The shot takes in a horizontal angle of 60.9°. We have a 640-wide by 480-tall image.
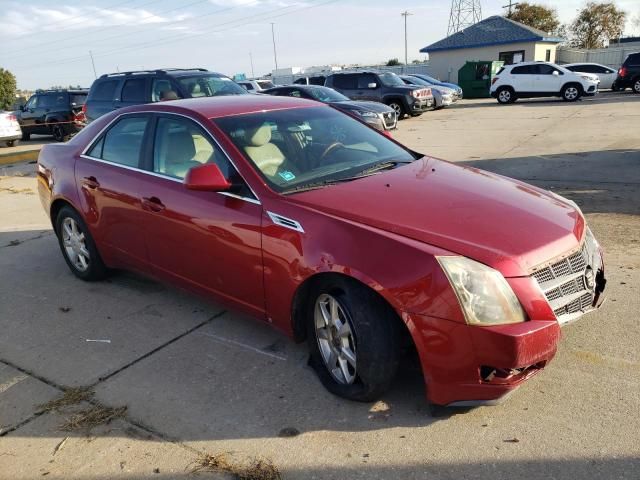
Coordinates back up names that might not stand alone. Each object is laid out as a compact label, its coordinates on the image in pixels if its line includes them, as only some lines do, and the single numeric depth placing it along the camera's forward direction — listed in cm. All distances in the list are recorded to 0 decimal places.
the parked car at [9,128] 1689
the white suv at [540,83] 2292
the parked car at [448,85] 2595
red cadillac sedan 260
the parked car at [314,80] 2564
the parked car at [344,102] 1430
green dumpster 2991
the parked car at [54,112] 1862
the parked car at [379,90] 1950
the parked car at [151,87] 1065
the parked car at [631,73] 2427
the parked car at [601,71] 2791
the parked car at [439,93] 2231
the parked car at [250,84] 2256
